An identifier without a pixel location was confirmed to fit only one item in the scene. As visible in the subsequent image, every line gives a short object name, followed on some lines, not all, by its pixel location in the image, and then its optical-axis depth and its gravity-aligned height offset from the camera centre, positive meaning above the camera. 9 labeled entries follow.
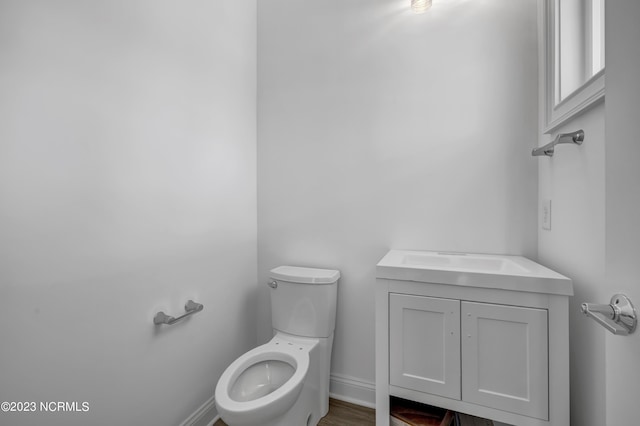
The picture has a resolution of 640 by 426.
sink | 1.33 -0.25
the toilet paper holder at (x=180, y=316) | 1.25 -0.47
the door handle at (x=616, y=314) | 0.46 -0.18
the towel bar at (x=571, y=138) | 0.96 +0.25
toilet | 1.18 -0.74
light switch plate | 1.25 -0.02
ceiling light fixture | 1.49 +1.08
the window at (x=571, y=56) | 0.91 +0.57
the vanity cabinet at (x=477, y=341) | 1.00 -0.50
